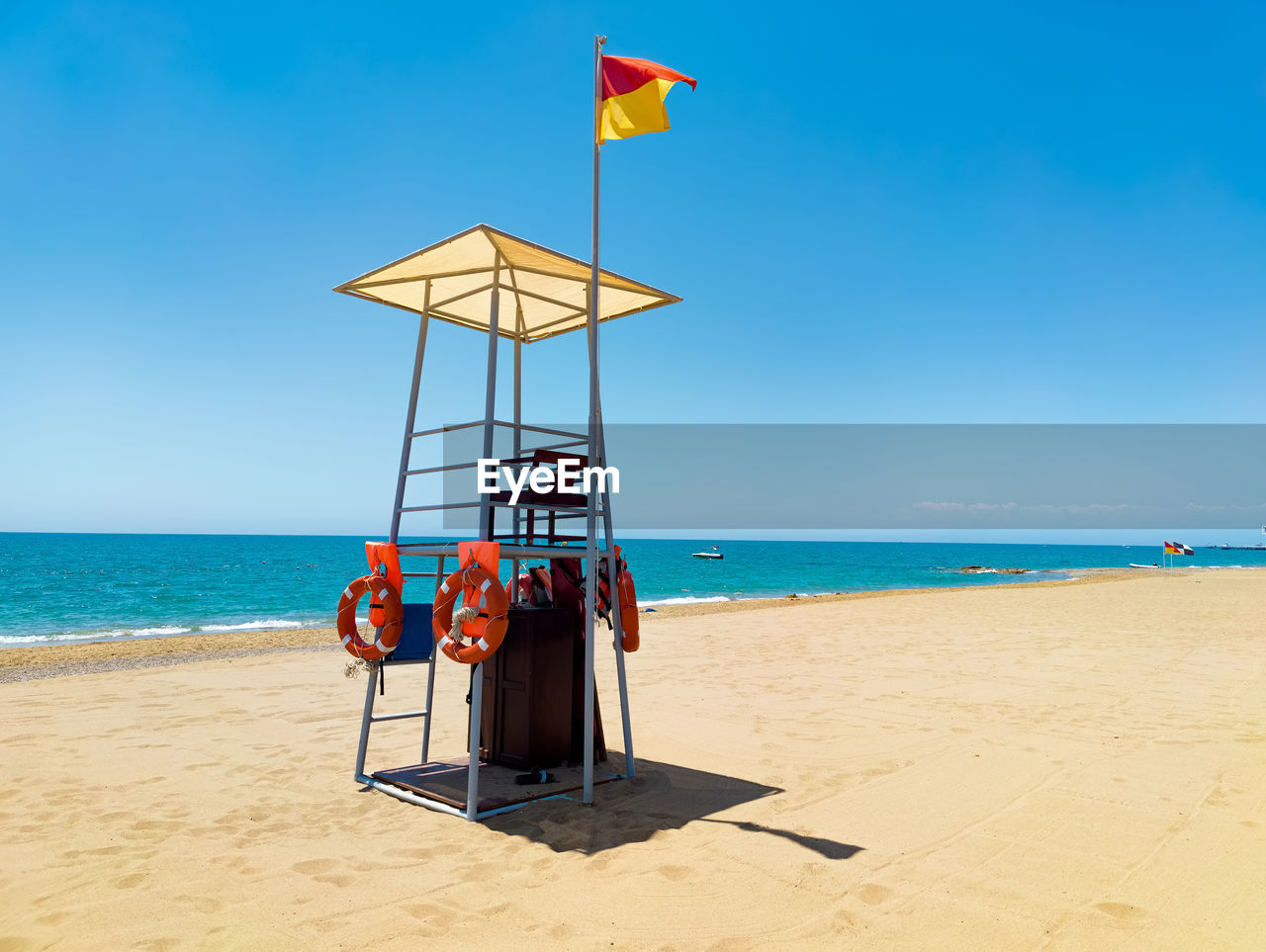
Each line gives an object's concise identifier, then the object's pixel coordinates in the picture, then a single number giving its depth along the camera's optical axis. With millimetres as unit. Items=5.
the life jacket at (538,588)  5289
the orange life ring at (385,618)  4918
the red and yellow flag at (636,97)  5020
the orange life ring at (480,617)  4191
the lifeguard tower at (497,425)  4520
